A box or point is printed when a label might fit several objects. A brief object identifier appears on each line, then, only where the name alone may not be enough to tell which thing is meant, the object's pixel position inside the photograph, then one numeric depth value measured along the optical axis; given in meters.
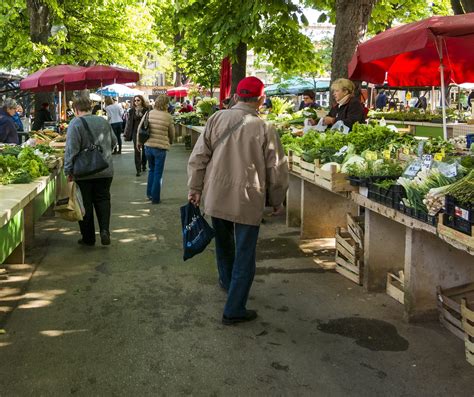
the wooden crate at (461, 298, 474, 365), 4.00
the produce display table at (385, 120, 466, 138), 13.84
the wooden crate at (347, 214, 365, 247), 5.92
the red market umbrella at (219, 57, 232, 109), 15.43
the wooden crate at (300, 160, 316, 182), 6.59
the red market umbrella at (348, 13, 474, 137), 6.12
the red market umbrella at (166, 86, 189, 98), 39.72
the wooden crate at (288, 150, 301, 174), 7.14
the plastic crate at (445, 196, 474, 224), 3.72
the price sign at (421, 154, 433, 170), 4.69
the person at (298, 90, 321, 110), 12.88
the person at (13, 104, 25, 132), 15.52
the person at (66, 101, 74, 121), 19.59
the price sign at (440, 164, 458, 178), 4.38
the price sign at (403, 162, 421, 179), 4.78
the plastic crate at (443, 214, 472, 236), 3.75
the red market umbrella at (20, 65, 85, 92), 13.41
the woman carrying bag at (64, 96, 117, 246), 6.78
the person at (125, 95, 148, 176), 13.23
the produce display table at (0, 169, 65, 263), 5.16
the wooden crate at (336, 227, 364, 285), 5.75
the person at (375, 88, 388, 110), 28.39
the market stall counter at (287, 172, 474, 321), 4.68
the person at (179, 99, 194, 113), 27.67
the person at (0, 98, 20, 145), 11.28
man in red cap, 4.54
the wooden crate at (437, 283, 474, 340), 4.48
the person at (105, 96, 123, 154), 17.76
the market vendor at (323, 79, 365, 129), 7.64
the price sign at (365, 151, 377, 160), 5.77
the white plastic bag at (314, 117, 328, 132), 8.48
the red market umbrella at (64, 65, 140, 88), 13.62
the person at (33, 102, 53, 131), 17.42
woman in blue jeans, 9.95
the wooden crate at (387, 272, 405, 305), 5.15
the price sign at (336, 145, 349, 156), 6.50
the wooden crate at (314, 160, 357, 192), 5.72
